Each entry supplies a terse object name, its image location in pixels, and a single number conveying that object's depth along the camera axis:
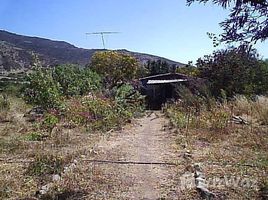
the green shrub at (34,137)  6.60
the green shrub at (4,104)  11.17
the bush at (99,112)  8.82
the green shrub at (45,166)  4.21
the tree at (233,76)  15.11
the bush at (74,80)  13.06
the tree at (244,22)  2.91
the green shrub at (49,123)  7.52
